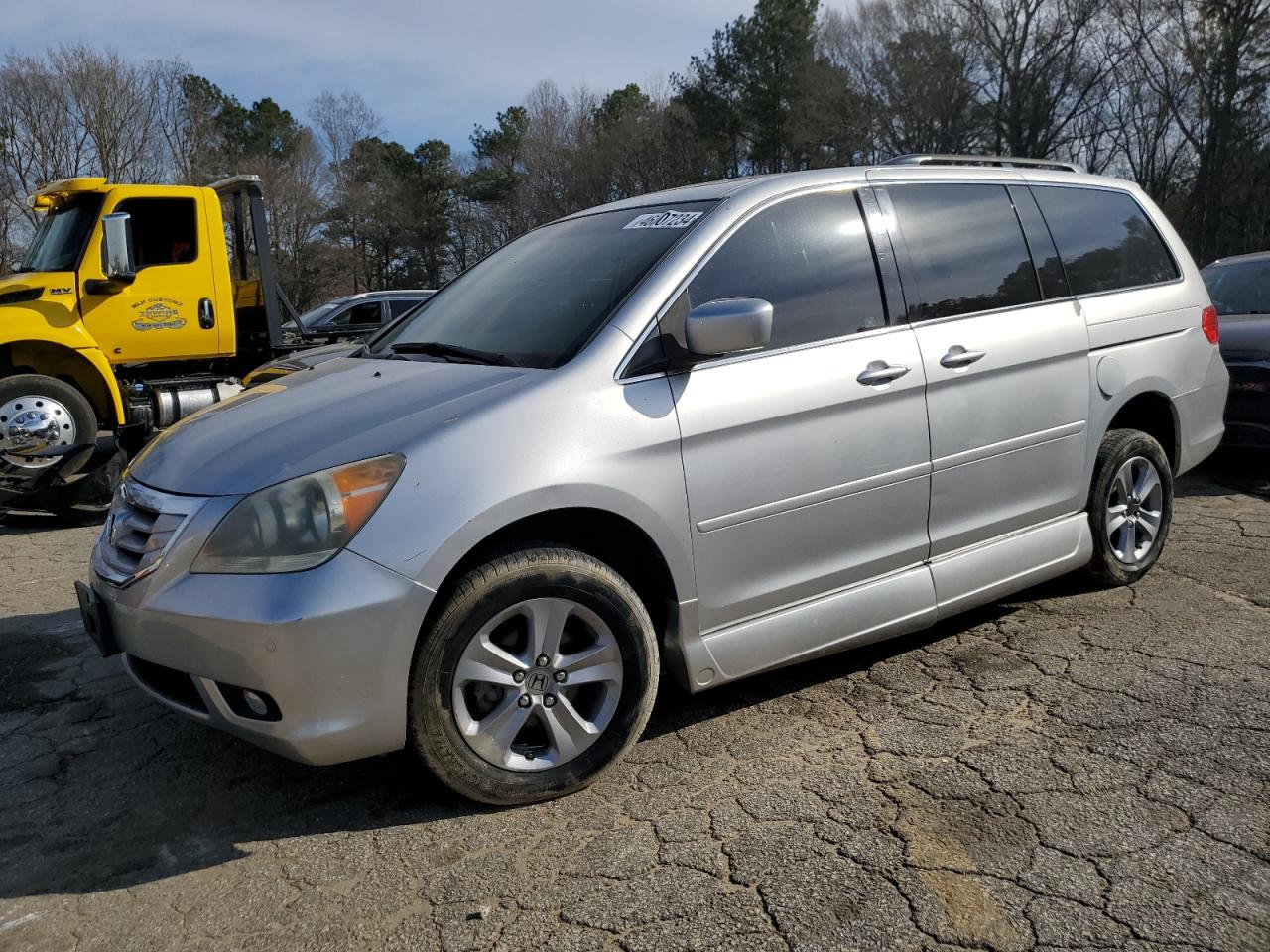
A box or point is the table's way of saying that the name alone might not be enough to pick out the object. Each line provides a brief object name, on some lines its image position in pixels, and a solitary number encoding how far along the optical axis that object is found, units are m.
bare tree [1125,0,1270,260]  32.53
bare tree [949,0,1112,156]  37.09
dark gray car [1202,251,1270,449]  6.75
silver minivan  2.64
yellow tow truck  7.60
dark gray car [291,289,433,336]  13.98
